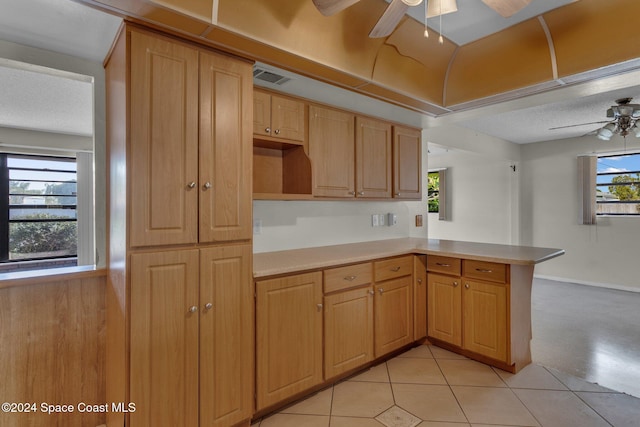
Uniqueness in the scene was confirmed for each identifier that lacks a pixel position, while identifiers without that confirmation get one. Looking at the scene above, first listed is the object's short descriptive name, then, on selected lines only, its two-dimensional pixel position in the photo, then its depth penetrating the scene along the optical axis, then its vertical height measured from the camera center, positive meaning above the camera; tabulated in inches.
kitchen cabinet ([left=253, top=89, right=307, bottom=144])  87.7 +27.0
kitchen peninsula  79.7 -28.2
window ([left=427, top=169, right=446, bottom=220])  260.7 +16.6
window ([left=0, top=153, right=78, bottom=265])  185.2 +2.8
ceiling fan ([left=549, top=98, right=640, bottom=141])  138.6 +41.5
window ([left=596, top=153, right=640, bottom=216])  196.5 +16.4
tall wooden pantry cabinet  60.5 -4.4
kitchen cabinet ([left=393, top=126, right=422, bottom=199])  127.2 +19.8
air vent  90.0 +39.3
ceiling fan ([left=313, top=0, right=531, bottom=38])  62.4 +40.7
